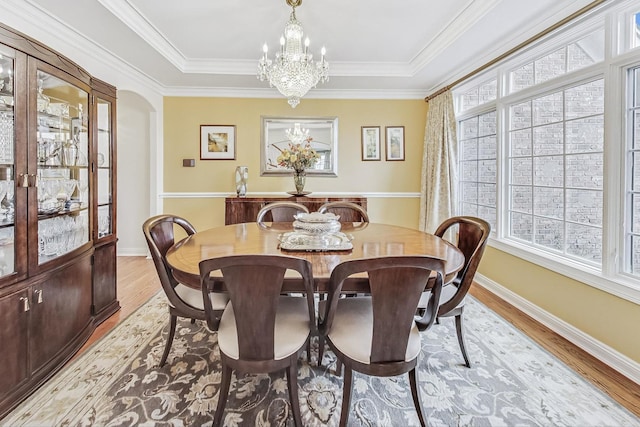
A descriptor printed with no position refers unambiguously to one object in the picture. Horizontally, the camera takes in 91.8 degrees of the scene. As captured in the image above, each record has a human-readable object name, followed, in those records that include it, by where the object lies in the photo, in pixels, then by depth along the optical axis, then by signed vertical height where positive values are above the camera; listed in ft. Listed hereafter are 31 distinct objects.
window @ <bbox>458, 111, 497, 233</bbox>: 11.62 +1.64
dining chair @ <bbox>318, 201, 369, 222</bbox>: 10.09 -0.17
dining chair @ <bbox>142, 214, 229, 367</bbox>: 5.63 -1.58
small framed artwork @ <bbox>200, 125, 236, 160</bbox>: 15.06 +3.12
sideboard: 13.58 +0.04
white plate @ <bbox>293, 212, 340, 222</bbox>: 6.84 -0.26
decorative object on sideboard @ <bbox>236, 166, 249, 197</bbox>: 14.46 +1.22
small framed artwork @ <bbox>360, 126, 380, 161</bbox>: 15.40 +3.20
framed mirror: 15.14 +3.45
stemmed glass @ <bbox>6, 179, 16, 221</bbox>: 5.60 +0.10
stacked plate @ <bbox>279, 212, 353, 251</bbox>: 6.02 -0.65
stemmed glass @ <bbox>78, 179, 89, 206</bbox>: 7.86 +0.43
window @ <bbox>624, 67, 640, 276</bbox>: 6.55 +0.56
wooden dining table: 4.65 -0.83
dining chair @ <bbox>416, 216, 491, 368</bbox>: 5.66 -1.21
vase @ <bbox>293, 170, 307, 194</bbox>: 13.16 +1.12
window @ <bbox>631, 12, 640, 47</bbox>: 6.50 +3.73
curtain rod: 7.18 +4.73
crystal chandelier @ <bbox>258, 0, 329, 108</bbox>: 8.36 +3.86
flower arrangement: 12.14 +1.91
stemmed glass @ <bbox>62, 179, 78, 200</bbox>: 7.25 +0.47
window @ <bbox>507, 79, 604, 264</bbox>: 7.62 +1.00
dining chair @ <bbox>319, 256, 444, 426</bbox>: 4.00 -1.73
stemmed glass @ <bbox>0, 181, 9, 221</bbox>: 5.56 +0.29
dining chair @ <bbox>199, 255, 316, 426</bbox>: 4.01 -1.73
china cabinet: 5.51 -0.17
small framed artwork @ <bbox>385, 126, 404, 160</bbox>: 15.43 +3.16
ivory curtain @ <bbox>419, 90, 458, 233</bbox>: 13.20 +1.83
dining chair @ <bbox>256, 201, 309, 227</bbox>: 10.25 -0.17
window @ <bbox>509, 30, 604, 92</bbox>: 7.43 +3.96
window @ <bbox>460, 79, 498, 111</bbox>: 11.51 +4.45
